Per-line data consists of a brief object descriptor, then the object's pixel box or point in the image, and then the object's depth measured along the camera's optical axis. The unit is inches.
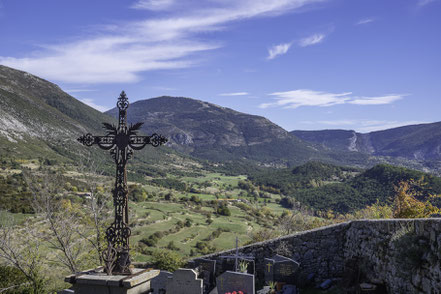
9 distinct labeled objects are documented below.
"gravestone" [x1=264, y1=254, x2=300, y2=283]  383.9
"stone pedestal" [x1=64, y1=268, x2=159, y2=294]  183.5
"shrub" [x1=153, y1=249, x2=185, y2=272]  460.8
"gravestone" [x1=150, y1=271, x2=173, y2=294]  412.5
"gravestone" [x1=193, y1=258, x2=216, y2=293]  414.6
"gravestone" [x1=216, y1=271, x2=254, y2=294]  347.9
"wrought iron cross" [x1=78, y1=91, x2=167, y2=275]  211.5
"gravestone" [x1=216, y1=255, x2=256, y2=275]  408.2
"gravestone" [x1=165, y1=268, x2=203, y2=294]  310.5
